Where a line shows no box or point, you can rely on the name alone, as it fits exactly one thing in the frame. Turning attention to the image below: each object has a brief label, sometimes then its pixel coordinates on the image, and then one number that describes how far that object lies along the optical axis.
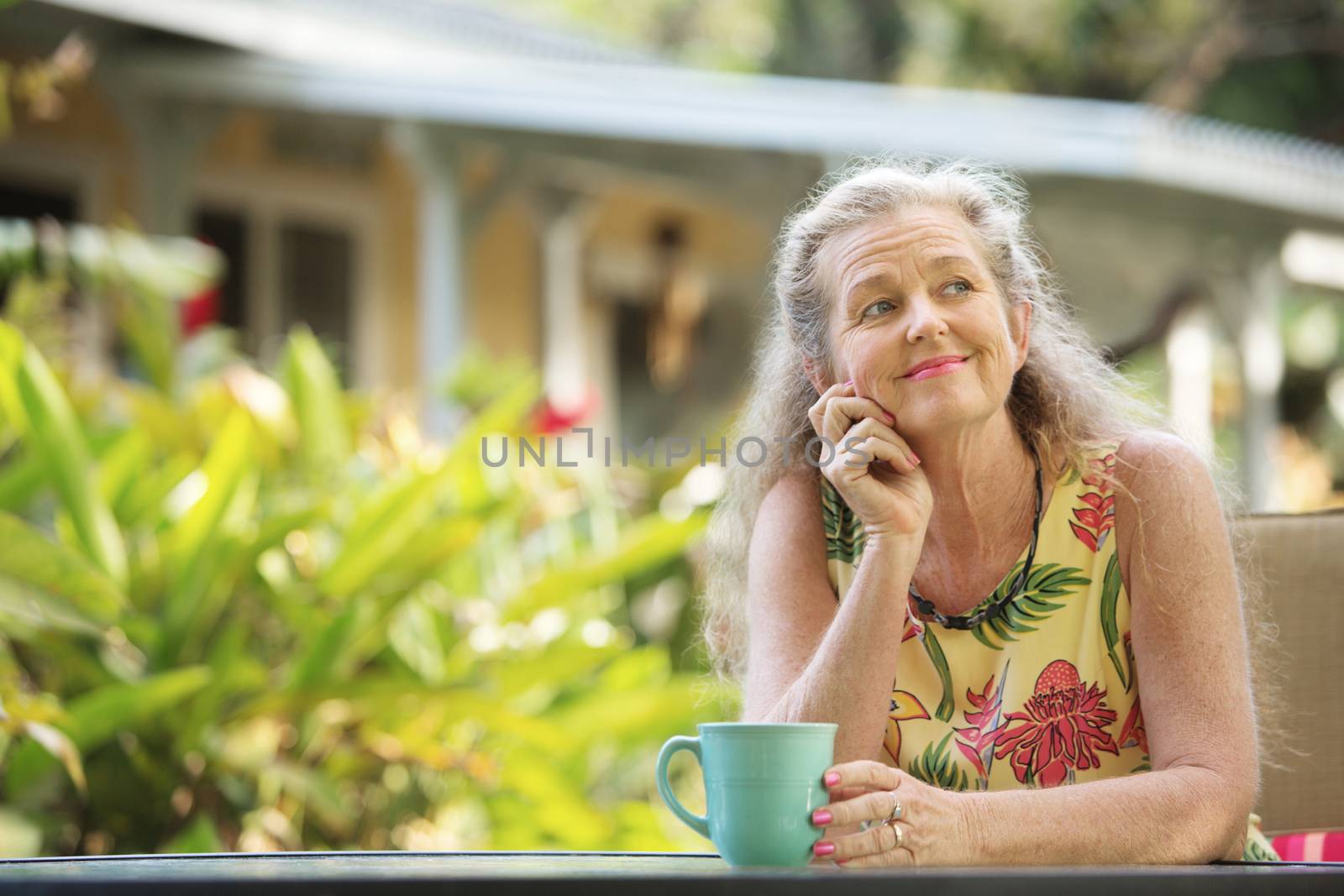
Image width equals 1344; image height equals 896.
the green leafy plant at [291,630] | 4.45
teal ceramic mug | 2.95
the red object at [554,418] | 7.05
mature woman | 3.17
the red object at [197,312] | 9.52
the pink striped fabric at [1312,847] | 3.50
